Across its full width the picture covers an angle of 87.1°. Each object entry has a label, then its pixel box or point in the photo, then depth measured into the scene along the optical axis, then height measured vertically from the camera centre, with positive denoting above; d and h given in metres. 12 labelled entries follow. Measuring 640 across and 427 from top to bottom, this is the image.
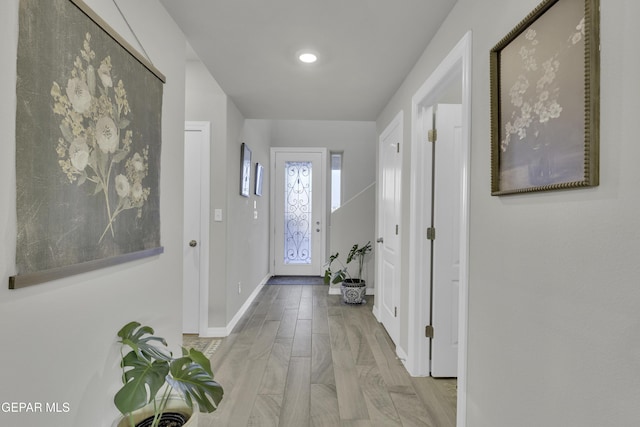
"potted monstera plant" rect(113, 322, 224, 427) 1.13 -0.60
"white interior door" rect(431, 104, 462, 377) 2.44 -0.19
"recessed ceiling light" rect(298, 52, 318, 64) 2.37 +1.15
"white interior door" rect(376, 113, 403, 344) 3.01 -0.07
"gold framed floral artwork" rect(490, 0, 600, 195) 0.89 +0.37
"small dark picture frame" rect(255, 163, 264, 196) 4.68 +0.53
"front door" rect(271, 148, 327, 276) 5.96 +0.08
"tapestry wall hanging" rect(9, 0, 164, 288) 0.95 +0.24
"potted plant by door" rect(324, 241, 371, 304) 4.32 -0.86
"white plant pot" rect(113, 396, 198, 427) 1.38 -0.86
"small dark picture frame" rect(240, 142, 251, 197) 3.72 +0.53
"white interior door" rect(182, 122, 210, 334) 3.21 -0.06
